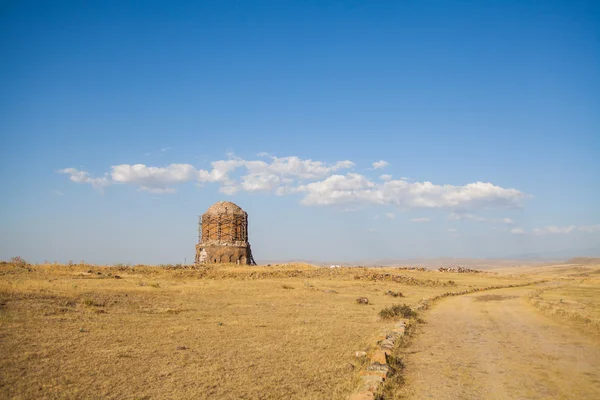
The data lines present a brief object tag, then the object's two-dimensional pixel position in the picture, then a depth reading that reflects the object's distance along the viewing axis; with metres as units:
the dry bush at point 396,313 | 16.20
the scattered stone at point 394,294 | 25.10
